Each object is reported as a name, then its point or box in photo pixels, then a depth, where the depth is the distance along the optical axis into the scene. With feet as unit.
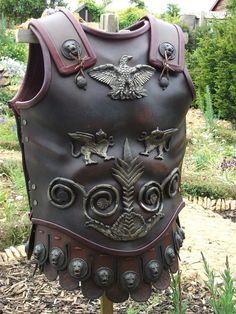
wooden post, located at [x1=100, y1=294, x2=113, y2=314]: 5.59
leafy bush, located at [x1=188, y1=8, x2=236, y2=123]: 20.40
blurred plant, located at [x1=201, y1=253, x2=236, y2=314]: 4.89
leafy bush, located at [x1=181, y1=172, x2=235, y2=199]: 12.96
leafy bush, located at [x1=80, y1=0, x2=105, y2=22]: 46.57
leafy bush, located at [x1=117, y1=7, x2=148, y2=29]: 43.33
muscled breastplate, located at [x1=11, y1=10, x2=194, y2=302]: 4.49
